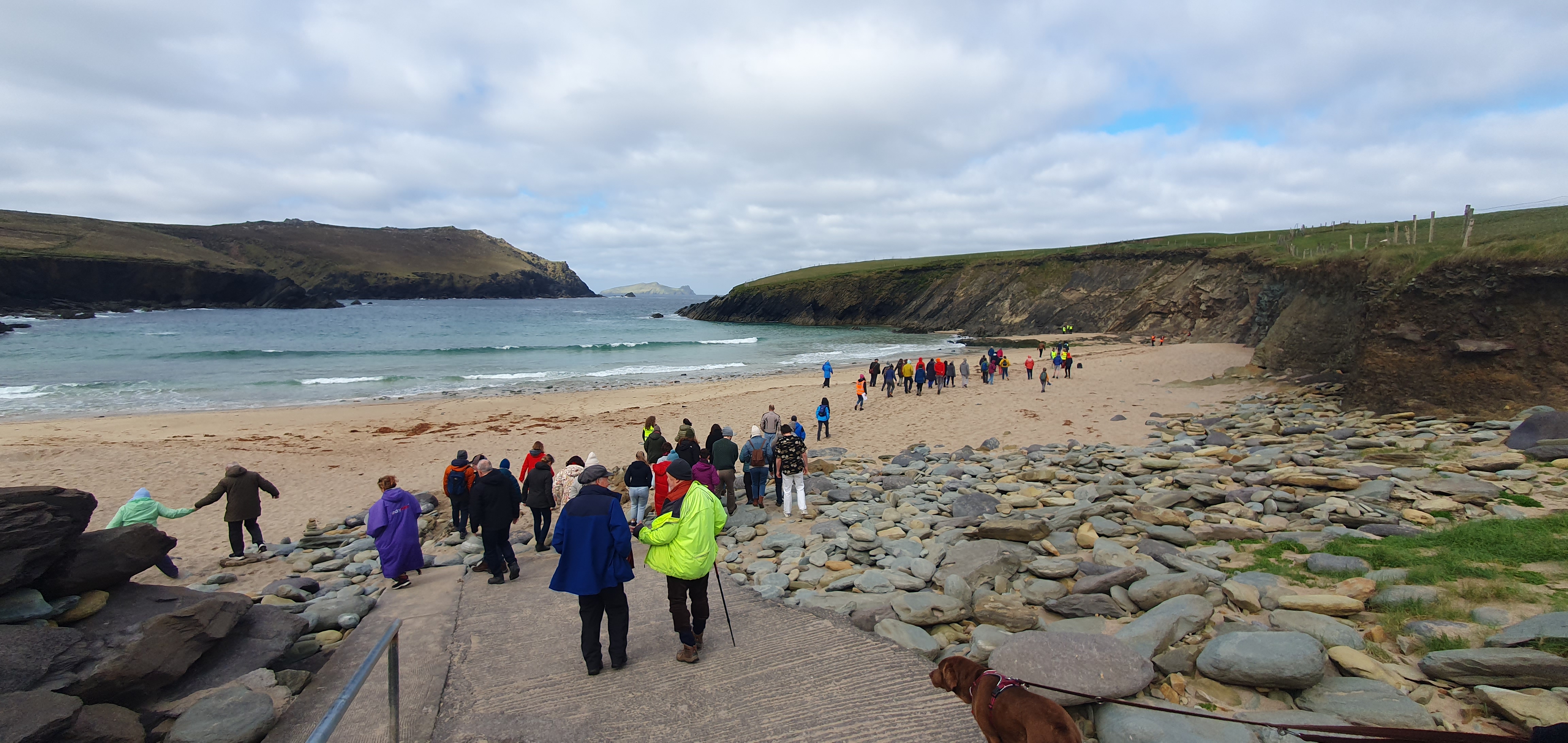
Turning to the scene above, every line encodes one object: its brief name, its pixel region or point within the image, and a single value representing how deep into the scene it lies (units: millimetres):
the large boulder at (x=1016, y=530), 7625
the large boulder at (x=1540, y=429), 8594
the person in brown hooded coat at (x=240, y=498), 9805
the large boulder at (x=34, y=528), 4988
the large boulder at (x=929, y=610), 5824
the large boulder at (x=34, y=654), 4445
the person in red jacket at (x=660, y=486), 8328
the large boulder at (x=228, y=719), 4406
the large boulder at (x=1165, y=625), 4818
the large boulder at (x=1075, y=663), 4312
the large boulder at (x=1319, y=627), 4594
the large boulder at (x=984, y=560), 6746
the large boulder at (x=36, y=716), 3881
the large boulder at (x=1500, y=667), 3754
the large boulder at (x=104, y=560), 5340
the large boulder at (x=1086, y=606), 5629
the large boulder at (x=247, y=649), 5305
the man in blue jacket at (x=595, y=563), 5184
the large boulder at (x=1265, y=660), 4184
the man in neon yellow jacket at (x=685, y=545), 5336
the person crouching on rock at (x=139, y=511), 8562
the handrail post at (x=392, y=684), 4148
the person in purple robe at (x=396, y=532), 7812
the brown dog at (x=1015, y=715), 3537
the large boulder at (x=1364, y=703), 3705
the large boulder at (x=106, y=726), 4160
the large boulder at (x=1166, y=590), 5668
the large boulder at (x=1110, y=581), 5941
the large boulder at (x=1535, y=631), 4070
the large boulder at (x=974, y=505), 9602
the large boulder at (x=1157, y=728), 3719
